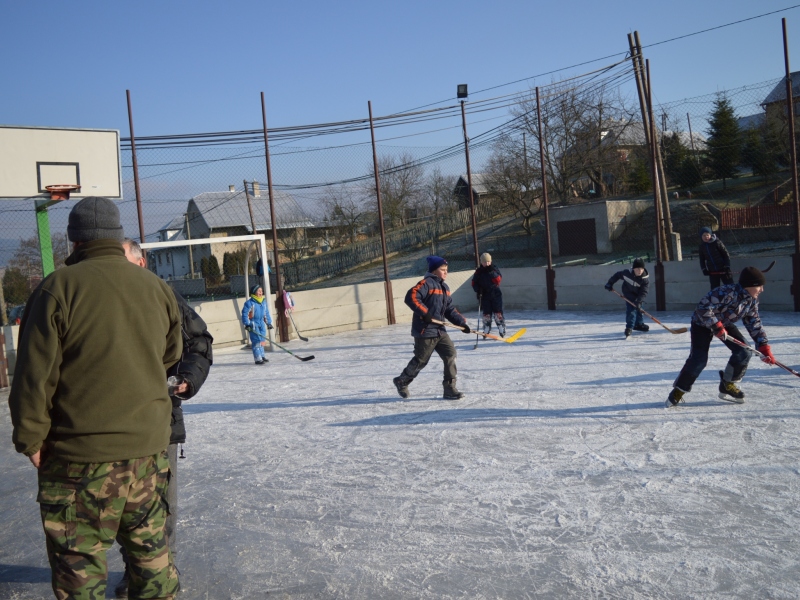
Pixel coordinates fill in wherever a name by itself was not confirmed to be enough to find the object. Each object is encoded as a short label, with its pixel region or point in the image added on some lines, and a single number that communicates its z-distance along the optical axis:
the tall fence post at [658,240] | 13.95
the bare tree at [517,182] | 30.72
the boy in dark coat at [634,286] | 10.62
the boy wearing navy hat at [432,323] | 7.18
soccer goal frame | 11.59
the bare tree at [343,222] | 31.02
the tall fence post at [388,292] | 15.50
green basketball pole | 8.77
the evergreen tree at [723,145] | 27.84
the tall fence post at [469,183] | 16.25
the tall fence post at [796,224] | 12.10
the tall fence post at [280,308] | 13.91
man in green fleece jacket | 2.24
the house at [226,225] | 19.27
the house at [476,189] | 33.12
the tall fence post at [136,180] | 12.99
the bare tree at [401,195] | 35.00
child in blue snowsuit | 11.22
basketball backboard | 9.43
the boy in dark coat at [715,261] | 11.67
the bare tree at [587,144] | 30.00
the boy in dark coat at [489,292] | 11.81
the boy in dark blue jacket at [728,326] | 5.92
